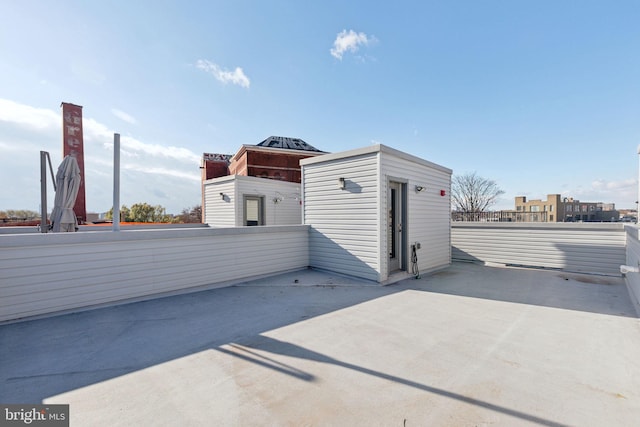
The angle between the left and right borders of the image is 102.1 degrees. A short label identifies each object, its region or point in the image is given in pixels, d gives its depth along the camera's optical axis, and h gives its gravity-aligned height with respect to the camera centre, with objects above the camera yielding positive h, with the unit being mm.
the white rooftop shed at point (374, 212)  5273 +61
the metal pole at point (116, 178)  4320 +657
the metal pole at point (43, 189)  4602 +510
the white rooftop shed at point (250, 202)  9523 +557
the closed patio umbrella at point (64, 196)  4246 +345
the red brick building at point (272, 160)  15719 +3495
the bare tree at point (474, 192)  23781 +2029
